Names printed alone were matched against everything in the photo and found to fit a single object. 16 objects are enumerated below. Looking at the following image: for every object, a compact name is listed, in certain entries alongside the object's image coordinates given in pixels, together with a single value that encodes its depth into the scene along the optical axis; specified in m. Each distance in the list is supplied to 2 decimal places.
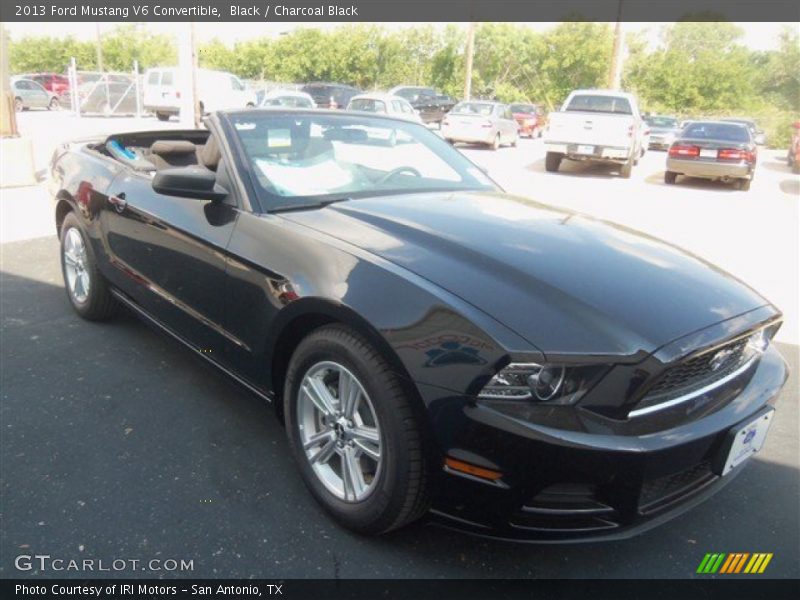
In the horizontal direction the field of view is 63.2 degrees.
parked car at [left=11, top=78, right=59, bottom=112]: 30.17
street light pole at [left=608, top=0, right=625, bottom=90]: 22.91
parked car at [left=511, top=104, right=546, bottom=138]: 30.62
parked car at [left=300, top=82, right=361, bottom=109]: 25.36
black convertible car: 1.89
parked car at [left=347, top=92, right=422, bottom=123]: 17.59
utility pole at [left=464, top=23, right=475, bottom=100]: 32.22
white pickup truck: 14.58
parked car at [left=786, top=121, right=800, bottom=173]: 19.40
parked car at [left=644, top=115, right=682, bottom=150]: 28.27
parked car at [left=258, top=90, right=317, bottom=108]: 19.75
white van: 23.93
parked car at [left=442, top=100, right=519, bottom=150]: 20.17
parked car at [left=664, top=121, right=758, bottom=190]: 13.55
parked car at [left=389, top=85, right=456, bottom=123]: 28.17
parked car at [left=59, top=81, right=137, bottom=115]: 26.70
